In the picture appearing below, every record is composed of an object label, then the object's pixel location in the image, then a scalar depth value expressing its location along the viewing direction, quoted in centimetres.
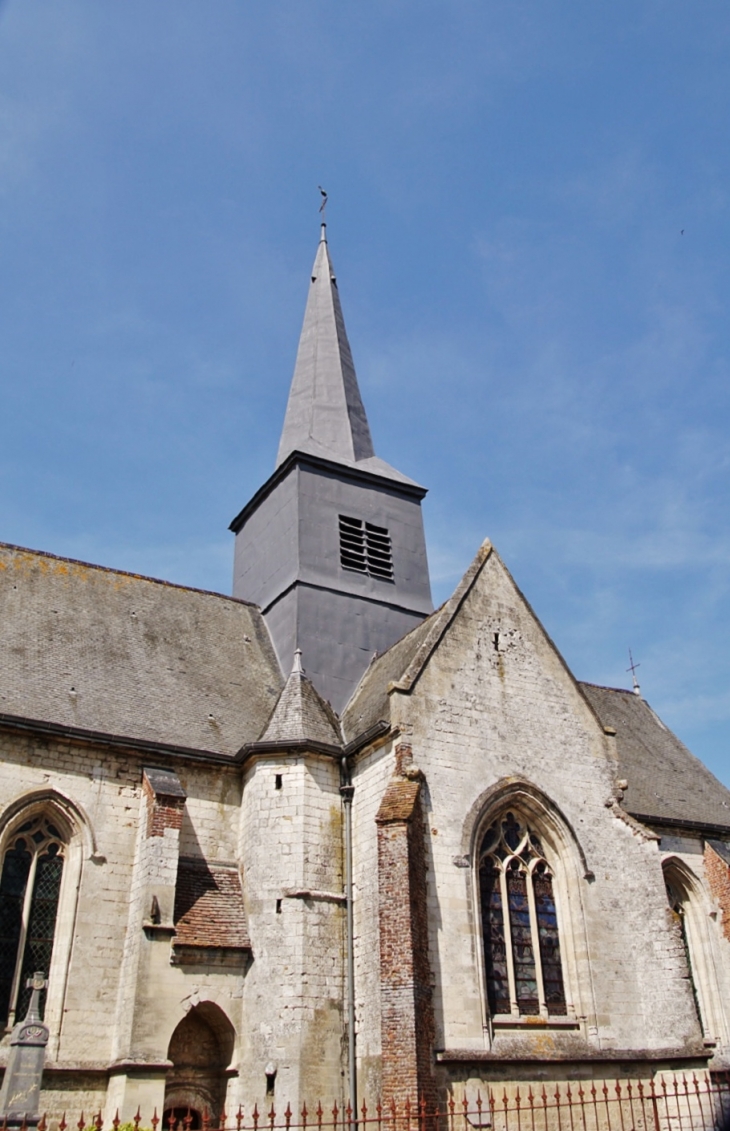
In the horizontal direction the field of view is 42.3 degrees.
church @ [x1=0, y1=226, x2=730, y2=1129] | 1292
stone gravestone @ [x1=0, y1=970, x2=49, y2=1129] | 896
